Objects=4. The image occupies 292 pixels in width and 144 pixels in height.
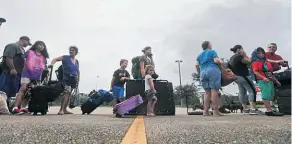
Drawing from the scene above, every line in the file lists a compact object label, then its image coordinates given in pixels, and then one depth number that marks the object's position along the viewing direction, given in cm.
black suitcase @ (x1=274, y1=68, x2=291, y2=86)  652
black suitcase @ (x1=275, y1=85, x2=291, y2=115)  639
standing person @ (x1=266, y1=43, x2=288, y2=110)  680
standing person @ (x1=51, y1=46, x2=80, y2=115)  669
